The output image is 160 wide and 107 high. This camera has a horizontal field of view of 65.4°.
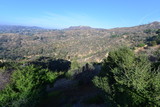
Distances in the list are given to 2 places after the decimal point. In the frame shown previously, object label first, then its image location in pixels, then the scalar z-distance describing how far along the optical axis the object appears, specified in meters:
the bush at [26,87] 12.09
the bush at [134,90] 6.92
